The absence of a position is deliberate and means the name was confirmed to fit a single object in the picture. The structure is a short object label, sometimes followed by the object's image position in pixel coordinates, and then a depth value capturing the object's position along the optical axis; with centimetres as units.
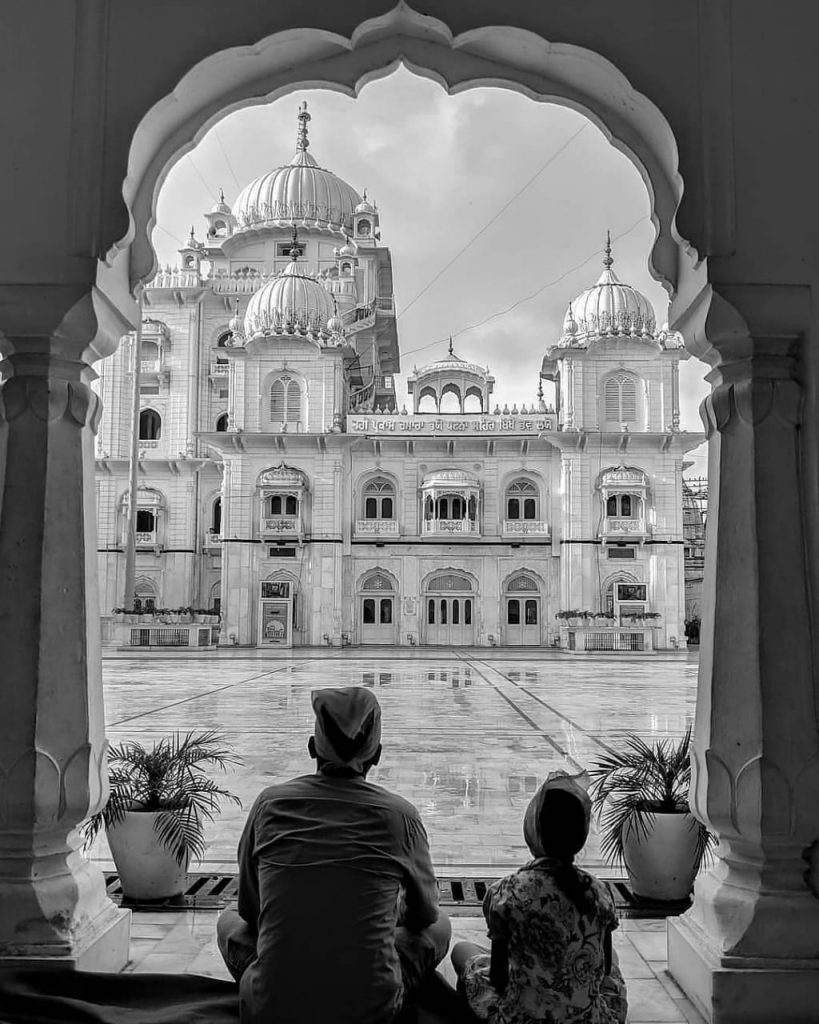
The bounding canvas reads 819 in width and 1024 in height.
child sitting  217
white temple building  2877
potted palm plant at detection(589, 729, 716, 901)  374
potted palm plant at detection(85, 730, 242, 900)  376
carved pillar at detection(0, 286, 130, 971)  290
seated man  213
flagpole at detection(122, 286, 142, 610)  2400
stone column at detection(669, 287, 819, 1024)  275
